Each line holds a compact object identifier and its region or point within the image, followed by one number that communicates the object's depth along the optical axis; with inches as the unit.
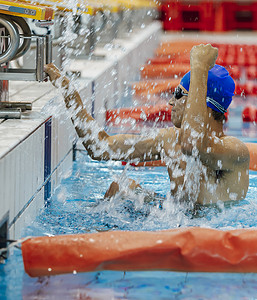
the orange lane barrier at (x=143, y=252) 188.9
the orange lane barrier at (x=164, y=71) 660.9
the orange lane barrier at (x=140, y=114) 458.0
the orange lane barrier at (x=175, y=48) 876.8
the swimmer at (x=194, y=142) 219.8
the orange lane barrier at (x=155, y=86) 559.8
